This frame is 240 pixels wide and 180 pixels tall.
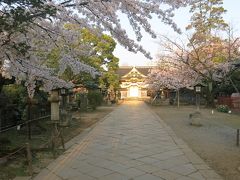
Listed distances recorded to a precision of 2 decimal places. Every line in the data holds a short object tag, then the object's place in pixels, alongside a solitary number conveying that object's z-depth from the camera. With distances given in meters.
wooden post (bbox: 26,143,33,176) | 4.11
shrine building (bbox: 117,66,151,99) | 40.58
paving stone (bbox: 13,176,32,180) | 3.91
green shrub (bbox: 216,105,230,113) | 15.99
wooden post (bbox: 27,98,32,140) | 6.78
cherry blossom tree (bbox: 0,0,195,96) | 3.30
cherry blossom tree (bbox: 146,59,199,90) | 21.96
